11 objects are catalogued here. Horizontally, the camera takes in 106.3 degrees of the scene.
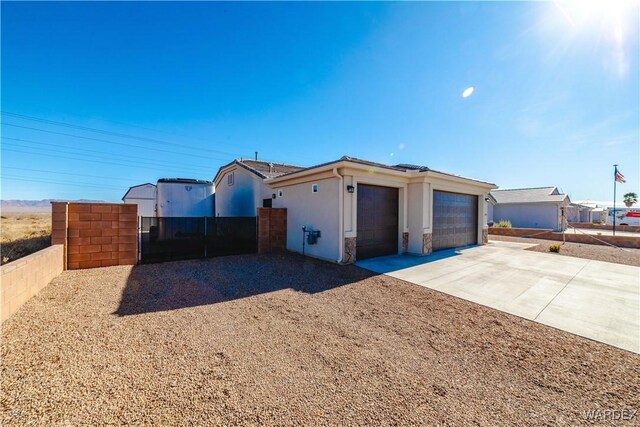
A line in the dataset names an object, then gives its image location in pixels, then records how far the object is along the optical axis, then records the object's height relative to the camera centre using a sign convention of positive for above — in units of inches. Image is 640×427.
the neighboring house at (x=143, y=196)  831.1 +55.3
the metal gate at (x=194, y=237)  313.4 -35.9
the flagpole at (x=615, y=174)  639.0 +111.2
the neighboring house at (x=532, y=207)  835.4 +28.7
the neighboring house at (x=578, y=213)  1114.2 +10.0
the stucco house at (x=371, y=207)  310.2 +10.7
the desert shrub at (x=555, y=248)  410.6 -57.9
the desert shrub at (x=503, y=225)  753.7 -33.5
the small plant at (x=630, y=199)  1536.7 +104.8
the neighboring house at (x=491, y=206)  913.9 +33.3
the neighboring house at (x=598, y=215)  1293.6 +0.5
